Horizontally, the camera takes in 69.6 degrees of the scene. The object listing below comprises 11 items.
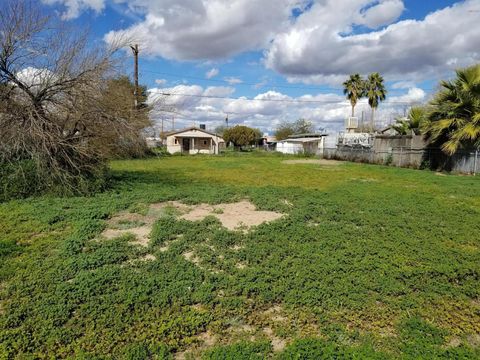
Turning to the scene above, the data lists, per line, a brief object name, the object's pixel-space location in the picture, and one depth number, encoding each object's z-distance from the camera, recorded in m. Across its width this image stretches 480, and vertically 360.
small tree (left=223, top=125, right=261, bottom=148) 44.25
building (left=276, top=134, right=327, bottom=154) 31.47
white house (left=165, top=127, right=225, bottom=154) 40.03
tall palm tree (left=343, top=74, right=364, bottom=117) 34.09
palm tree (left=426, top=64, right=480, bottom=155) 13.85
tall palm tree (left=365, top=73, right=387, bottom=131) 33.16
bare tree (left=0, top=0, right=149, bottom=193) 7.30
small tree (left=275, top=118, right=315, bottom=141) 63.51
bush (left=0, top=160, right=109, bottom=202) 7.18
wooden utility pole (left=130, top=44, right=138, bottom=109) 9.49
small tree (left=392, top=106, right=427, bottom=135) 18.70
